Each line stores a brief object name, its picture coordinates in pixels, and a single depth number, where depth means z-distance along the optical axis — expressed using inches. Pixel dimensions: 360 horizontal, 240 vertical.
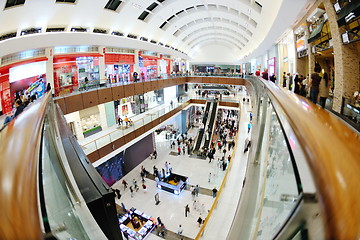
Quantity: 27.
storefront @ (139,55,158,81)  1008.4
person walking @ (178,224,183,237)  454.3
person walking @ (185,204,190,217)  507.5
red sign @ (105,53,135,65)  789.9
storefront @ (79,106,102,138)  666.8
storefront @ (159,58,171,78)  1259.1
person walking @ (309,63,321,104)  197.8
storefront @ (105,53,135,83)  795.4
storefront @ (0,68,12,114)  473.5
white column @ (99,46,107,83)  741.3
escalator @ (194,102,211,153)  873.3
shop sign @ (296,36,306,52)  474.9
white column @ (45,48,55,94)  577.3
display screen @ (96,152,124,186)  611.8
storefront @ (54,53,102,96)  596.4
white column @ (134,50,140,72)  950.4
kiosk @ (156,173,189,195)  607.7
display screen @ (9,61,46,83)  505.4
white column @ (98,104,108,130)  726.5
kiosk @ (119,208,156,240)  461.7
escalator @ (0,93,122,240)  21.0
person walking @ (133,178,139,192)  622.5
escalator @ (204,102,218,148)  878.0
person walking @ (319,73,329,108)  222.9
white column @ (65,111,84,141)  618.7
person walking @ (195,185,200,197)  585.3
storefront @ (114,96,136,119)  792.6
